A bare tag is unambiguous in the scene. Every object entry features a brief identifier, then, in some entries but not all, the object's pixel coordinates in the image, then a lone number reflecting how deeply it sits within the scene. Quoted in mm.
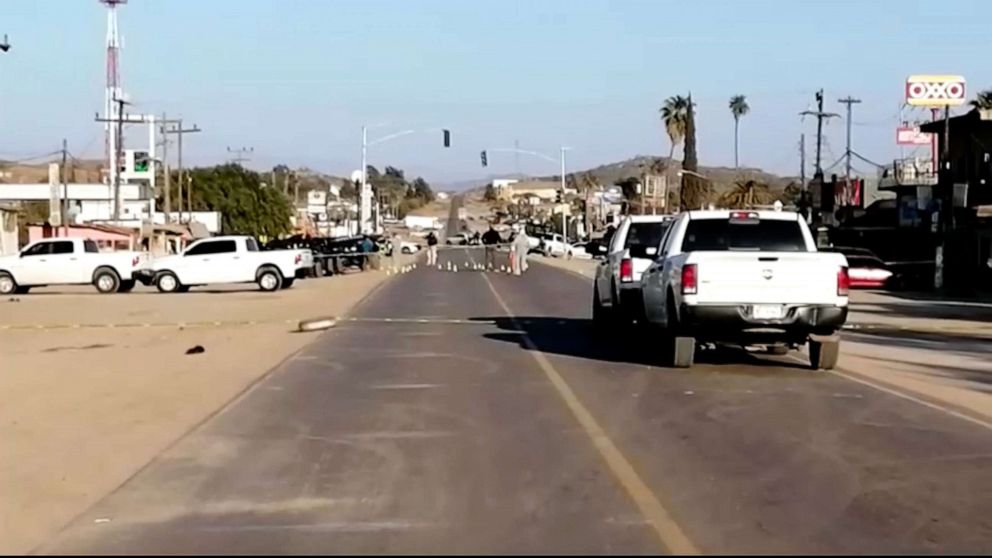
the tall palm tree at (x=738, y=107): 168625
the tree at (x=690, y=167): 98875
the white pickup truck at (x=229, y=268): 49469
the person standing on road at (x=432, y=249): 82000
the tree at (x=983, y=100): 84688
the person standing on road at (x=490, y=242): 72062
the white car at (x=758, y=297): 19250
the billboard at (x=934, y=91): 66000
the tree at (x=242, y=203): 130500
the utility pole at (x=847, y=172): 82894
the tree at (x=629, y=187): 173500
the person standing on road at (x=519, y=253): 60938
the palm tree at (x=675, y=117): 125625
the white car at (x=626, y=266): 24344
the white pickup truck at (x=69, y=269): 49875
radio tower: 95562
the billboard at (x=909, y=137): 88000
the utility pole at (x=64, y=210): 76625
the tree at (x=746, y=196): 103438
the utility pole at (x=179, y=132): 98688
